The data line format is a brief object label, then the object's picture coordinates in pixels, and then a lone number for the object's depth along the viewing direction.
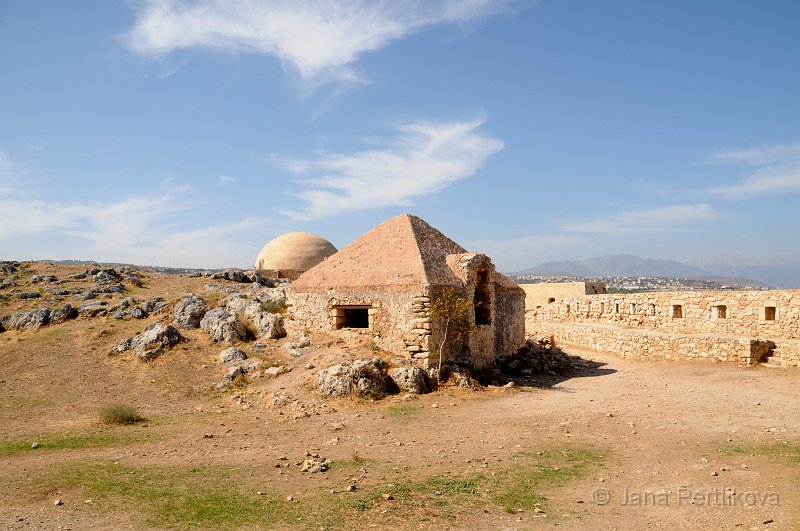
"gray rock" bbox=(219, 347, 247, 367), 15.44
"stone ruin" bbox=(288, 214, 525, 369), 14.16
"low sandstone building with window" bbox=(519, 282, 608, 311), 27.59
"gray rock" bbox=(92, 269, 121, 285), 27.38
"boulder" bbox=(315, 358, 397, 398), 12.44
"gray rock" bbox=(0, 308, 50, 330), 18.84
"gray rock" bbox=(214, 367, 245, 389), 14.07
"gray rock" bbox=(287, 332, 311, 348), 15.63
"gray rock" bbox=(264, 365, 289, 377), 14.32
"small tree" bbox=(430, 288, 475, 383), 14.09
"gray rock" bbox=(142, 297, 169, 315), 19.77
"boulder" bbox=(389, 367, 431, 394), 12.90
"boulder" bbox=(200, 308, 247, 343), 16.95
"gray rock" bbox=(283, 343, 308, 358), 15.16
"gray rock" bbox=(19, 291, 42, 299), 23.54
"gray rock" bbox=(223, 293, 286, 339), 16.97
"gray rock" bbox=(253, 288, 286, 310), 18.72
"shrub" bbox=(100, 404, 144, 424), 11.13
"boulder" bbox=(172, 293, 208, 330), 18.09
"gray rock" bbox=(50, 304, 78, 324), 19.30
